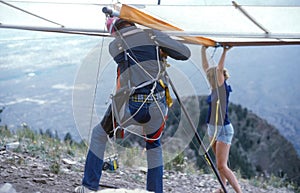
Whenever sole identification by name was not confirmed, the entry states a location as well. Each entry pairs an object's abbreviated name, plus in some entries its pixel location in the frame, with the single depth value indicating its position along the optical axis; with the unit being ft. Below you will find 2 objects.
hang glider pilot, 27.43
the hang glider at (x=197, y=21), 28.43
